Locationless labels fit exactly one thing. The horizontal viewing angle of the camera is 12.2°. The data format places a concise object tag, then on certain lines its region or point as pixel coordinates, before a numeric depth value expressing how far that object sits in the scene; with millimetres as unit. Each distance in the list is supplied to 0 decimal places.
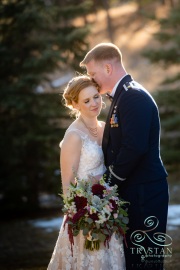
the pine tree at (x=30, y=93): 20487
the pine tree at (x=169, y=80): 26024
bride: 7162
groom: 6728
